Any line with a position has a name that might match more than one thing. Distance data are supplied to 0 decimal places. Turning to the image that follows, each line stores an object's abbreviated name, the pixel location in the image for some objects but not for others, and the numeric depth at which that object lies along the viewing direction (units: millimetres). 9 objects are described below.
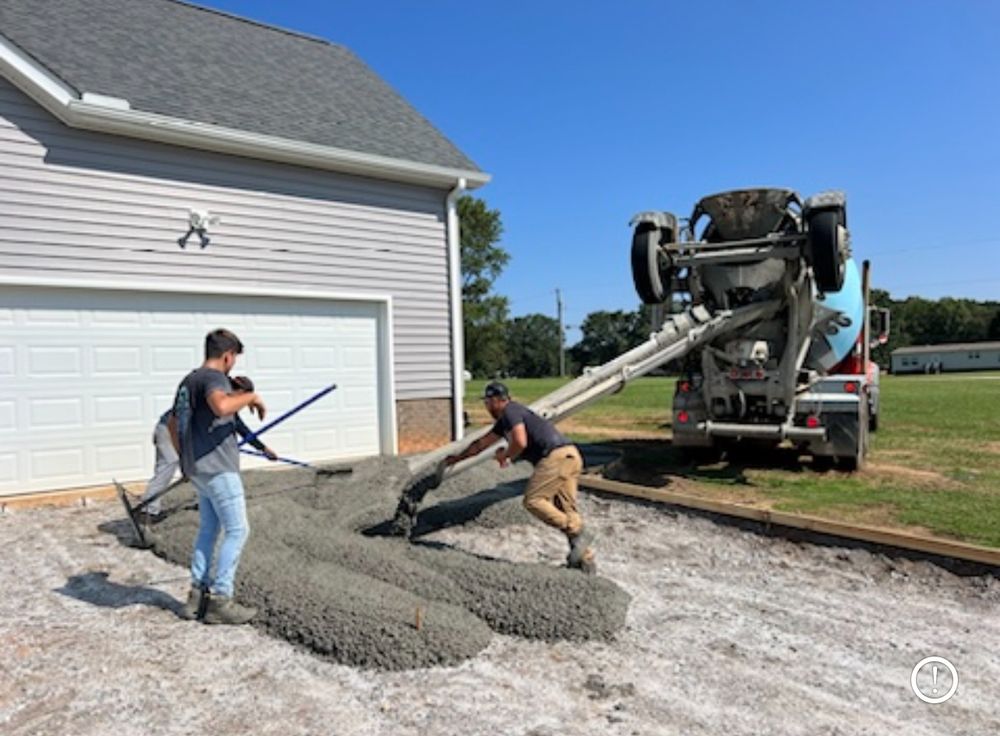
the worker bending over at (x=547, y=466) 4844
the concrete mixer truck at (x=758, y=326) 7973
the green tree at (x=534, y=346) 99062
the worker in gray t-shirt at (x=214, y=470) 4090
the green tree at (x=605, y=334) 95375
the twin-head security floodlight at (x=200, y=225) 8492
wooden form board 4918
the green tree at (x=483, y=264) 27703
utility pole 65875
